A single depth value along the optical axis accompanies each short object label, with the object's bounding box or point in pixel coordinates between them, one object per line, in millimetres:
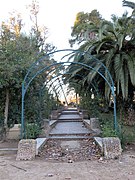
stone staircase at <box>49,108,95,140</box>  4931
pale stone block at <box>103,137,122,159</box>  3487
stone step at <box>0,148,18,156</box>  3949
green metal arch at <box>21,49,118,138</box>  4104
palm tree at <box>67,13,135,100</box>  5643
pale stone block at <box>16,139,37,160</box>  3480
